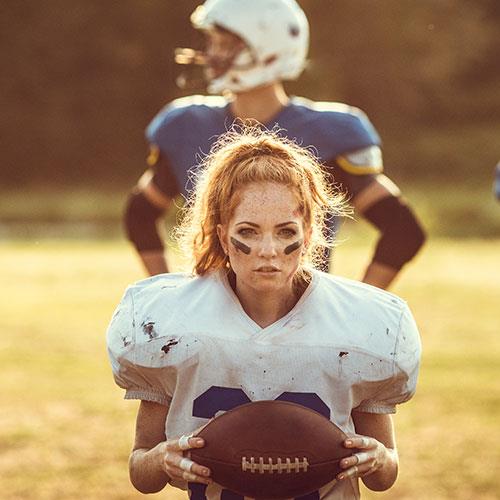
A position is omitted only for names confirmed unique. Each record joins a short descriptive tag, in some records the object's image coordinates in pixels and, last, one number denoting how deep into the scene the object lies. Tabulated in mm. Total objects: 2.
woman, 5730
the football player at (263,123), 8656
